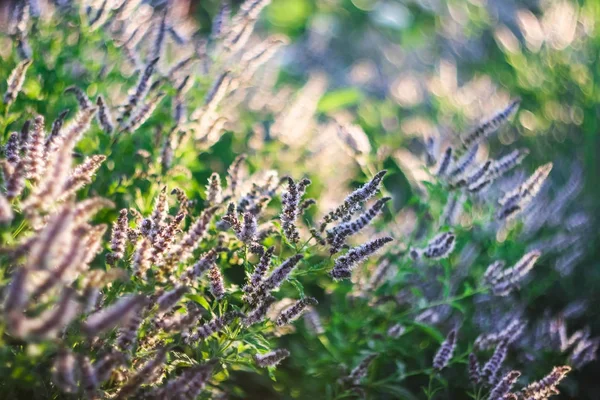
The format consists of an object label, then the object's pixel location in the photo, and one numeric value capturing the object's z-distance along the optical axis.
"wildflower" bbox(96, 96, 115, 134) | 1.17
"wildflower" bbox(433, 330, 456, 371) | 1.14
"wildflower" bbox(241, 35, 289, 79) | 1.38
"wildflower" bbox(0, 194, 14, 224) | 0.90
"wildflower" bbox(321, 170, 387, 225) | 1.04
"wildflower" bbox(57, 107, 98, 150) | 0.94
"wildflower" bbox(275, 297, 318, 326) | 1.04
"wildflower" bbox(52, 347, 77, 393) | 0.90
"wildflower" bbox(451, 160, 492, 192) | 1.21
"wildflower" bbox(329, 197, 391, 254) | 1.05
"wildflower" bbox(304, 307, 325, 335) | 1.26
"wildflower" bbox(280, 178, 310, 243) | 1.04
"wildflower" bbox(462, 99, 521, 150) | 1.27
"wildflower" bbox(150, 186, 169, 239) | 1.02
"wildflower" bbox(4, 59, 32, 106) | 1.10
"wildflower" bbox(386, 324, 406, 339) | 1.23
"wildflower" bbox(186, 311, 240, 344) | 1.03
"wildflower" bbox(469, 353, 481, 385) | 1.12
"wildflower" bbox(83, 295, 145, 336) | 0.89
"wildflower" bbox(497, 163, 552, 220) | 1.22
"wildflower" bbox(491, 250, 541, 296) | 1.20
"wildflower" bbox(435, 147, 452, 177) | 1.24
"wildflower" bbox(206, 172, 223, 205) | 1.10
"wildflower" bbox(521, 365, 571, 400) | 1.07
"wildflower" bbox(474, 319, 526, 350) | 1.16
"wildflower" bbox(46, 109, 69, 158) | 1.03
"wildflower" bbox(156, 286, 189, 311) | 0.96
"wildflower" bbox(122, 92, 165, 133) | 1.16
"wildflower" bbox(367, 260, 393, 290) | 1.24
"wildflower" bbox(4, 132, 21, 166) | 1.02
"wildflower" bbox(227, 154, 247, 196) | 1.17
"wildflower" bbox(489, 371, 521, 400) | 1.08
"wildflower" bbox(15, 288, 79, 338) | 0.87
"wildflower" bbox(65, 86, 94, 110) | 1.13
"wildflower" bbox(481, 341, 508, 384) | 1.11
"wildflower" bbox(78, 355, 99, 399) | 0.93
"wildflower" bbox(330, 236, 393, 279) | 1.04
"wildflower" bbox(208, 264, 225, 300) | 1.03
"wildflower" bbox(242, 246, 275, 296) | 1.02
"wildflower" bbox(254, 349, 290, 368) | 1.05
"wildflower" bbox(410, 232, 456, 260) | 1.17
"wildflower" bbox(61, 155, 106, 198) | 0.96
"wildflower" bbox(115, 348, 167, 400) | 0.96
